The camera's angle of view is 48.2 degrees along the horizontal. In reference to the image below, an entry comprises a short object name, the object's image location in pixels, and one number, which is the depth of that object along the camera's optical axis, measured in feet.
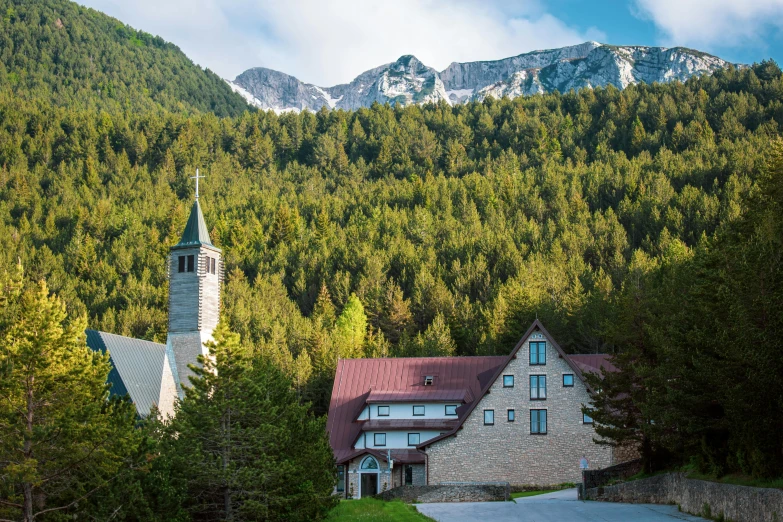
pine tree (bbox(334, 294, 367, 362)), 259.39
